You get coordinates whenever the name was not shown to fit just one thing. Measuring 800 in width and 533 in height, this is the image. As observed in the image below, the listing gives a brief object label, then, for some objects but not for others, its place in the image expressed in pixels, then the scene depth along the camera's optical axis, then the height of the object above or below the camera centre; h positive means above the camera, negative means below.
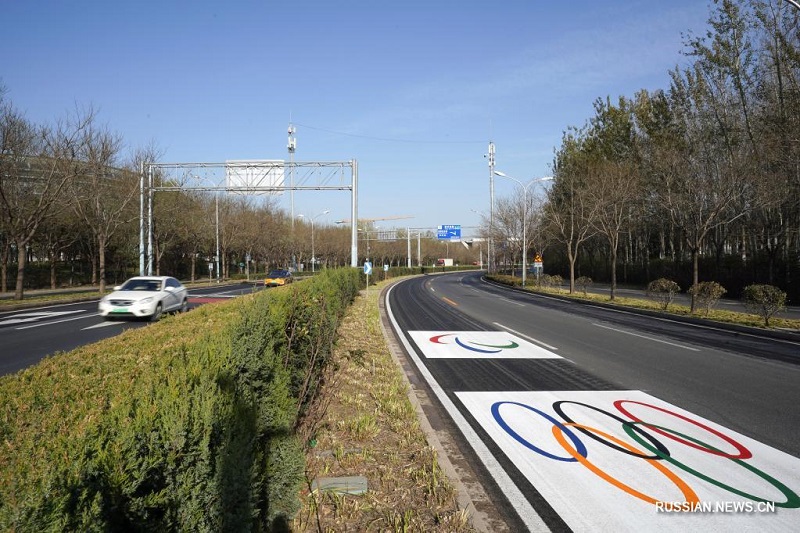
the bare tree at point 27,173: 23.67 +3.95
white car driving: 15.99 -1.46
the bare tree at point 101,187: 27.39 +4.05
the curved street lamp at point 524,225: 38.32 +2.47
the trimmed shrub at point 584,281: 29.95 -1.36
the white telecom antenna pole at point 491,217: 53.03 +4.12
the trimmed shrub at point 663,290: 21.44 -1.34
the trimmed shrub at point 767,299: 15.78 -1.22
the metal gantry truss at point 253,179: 30.72 +4.72
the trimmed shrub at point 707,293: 19.15 -1.29
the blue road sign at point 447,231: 75.12 +3.80
